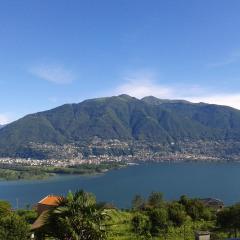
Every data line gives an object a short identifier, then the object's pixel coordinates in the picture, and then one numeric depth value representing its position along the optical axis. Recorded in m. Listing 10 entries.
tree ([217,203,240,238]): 30.20
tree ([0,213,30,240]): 15.37
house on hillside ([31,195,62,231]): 34.75
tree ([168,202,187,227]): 32.47
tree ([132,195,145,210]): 58.52
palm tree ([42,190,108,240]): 8.87
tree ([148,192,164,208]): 49.96
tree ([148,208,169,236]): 30.92
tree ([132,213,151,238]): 29.78
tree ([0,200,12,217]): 29.07
